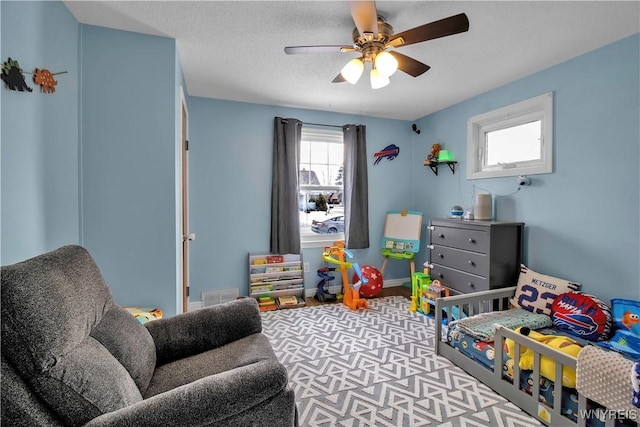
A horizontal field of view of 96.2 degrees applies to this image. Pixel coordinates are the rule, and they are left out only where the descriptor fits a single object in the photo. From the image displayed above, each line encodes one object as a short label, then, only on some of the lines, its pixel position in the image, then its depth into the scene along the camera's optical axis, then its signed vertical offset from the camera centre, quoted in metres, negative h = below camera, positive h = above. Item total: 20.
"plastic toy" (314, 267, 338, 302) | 3.59 -1.02
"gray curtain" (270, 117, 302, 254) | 3.57 +0.25
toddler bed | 1.53 -1.02
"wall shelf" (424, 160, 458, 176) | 3.55 +0.57
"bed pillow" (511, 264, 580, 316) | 2.31 -0.67
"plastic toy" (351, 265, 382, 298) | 3.63 -0.95
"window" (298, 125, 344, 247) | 3.86 +0.30
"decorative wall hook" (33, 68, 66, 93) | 1.48 +0.67
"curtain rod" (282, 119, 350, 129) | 3.65 +1.11
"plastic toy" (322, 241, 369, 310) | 3.31 -0.89
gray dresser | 2.60 -0.43
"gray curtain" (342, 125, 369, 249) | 3.89 +0.28
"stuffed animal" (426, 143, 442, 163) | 3.73 +0.72
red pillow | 1.97 -0.75
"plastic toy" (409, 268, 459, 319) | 3.01 -0.90
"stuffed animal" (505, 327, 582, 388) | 1.58 -0.88
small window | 2.59 +0.72
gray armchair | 0.78 -0.53
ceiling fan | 1.47 +0.98
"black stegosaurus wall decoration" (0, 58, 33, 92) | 1.26 +0.59
